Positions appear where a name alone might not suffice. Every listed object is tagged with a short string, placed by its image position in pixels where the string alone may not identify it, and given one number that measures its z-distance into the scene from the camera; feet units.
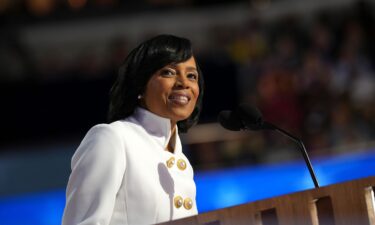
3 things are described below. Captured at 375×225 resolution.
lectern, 15.44
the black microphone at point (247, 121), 19.12
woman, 17.03
